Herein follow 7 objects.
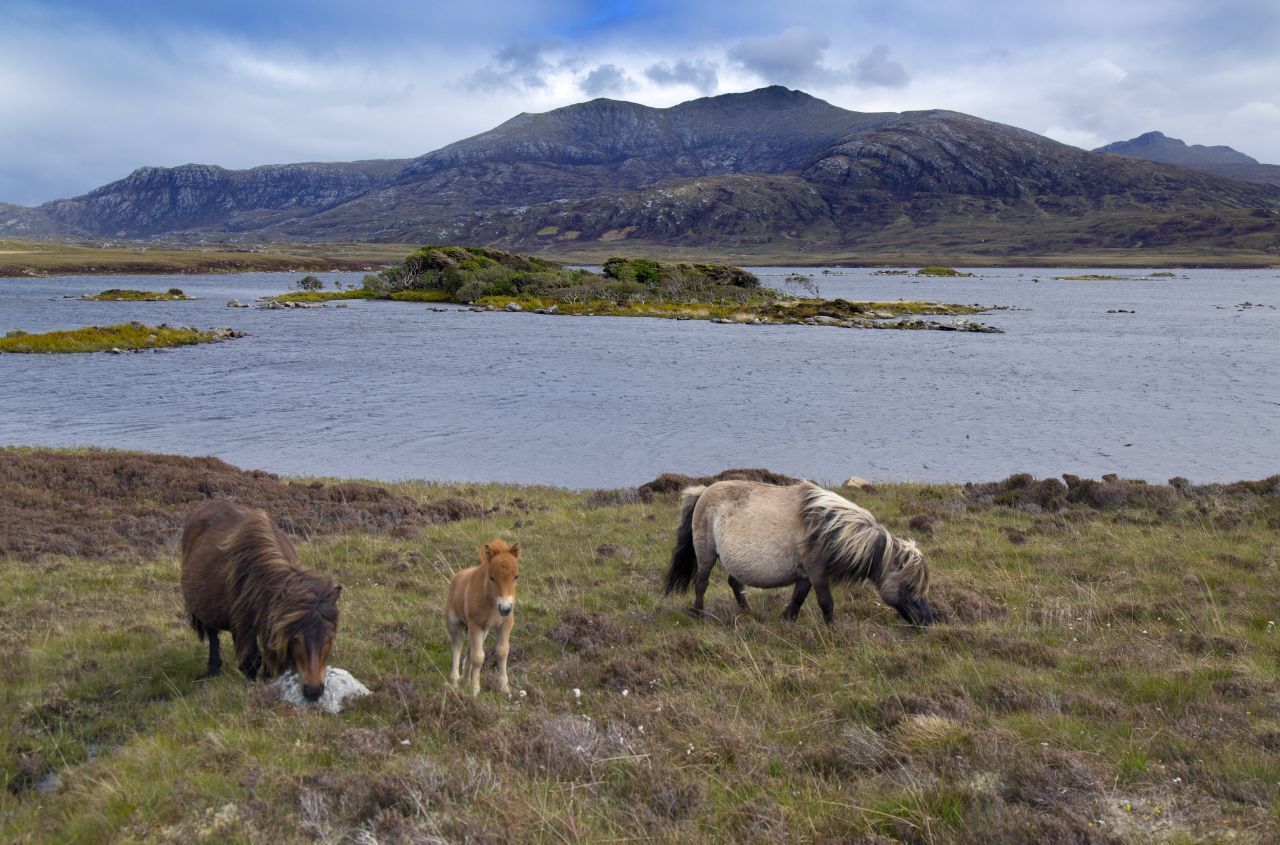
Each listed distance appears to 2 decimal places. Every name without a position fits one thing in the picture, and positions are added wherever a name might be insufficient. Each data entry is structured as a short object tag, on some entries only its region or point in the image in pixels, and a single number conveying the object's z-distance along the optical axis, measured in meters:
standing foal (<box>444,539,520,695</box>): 7.73
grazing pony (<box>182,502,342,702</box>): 7.40
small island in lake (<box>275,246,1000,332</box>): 101.19
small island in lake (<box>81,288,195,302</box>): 109.25
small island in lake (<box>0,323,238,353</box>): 60.41
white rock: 7.55
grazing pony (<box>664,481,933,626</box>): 10.66
